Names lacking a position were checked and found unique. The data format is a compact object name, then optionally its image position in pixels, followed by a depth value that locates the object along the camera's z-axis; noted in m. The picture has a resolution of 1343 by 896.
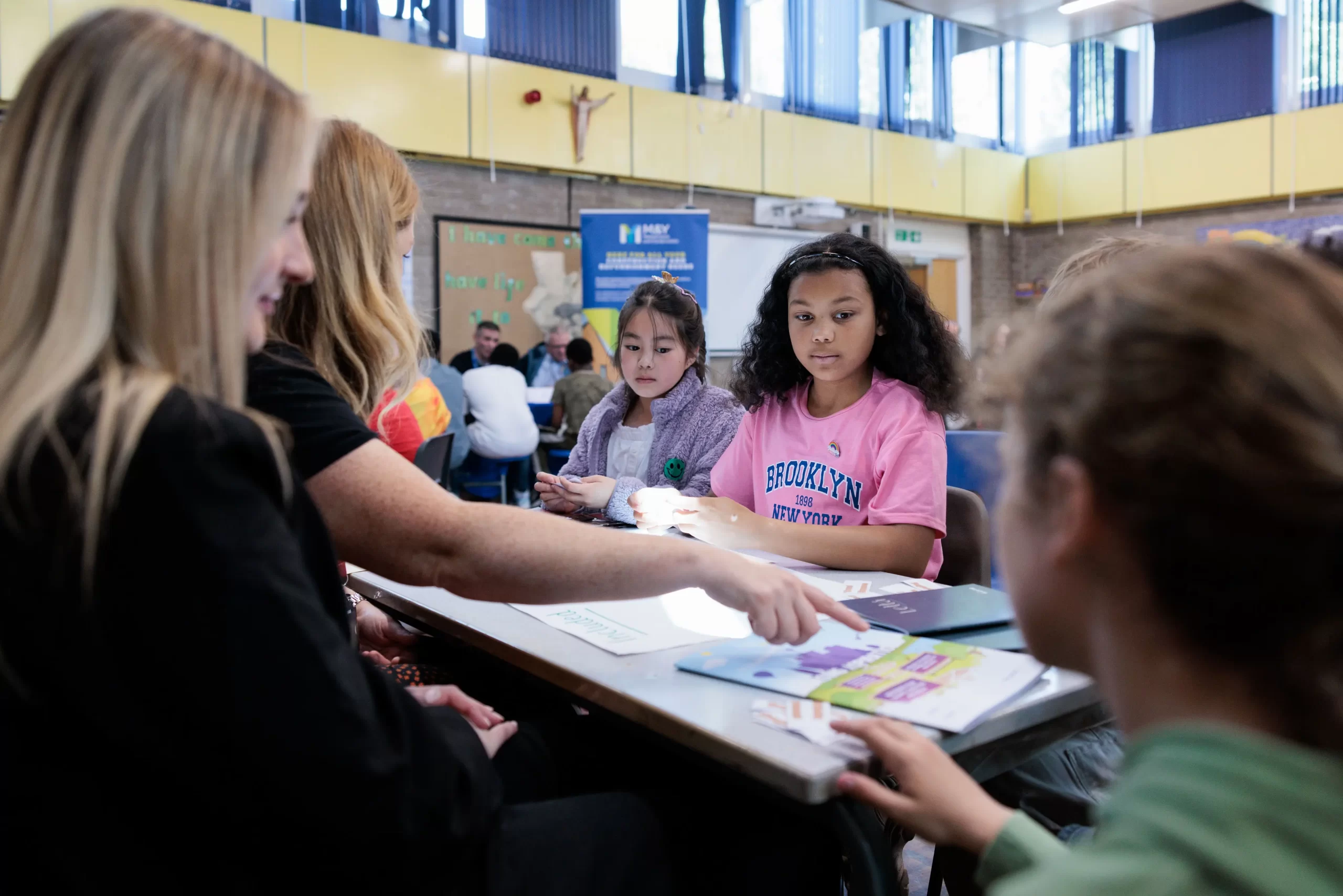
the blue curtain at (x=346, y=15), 5.91
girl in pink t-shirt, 1.96
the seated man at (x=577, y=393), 5.94
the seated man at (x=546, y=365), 6.96
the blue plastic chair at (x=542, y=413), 6.77
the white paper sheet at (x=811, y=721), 0.92
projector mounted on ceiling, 7.76
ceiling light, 6.95
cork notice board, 6.67
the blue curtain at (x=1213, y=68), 8.14
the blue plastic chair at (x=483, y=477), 5.78
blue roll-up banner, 6.22
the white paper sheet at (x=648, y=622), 1.29
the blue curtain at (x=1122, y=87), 8.95
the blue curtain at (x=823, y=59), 7.95
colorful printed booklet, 1.00
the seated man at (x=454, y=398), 5.21
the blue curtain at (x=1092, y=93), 9.02
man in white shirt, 5.59
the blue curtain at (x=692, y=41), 7.41
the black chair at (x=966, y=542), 2.06
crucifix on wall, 6.86
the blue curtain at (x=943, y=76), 8.70
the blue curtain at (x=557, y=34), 6.58
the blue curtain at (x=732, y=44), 7.58
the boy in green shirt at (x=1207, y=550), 0.51
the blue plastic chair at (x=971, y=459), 2.53
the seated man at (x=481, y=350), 6.56
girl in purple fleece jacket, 2.78
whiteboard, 7.93
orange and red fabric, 2.95
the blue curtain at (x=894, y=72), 8.45
